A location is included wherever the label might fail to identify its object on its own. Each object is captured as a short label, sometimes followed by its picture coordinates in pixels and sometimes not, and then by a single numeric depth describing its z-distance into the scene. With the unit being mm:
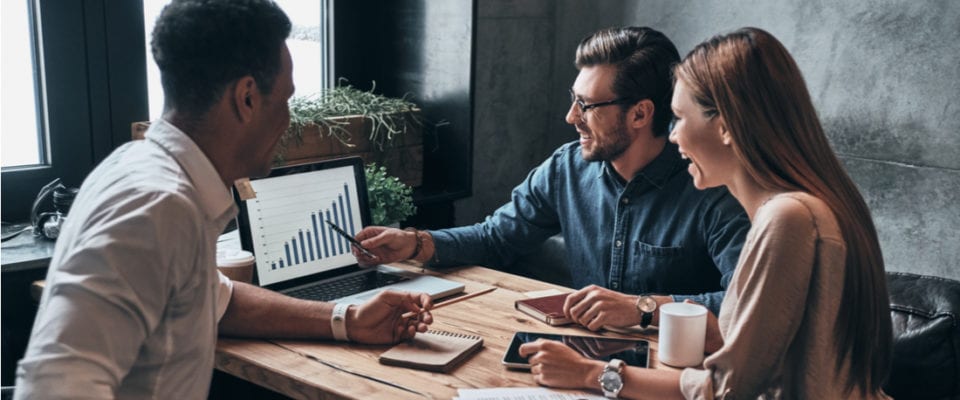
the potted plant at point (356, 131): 2764
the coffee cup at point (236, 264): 1990
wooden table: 1610
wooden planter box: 2758
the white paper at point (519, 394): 1570
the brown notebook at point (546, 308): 1952
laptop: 2098
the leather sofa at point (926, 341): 1797
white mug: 1709
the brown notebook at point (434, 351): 1702
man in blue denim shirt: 2205
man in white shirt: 1007
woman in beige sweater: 1435
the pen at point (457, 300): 2075
